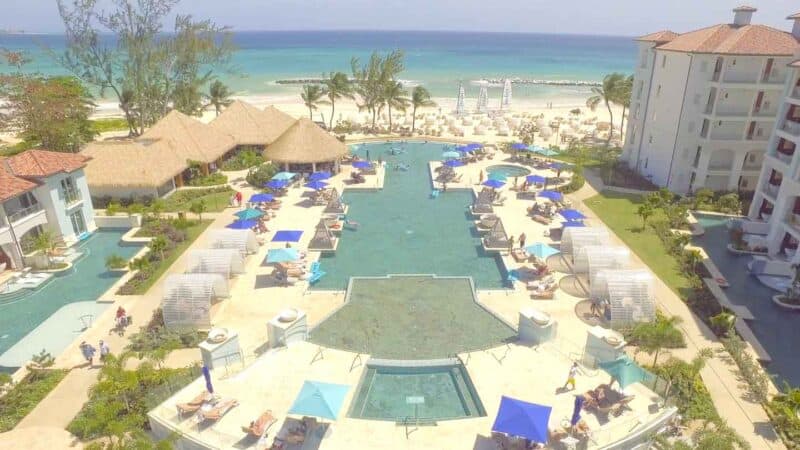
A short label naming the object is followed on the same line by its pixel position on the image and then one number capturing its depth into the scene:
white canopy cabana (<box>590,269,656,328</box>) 21.67
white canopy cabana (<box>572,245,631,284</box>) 24.34
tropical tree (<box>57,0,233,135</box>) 55.00
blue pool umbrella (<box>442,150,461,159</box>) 45.12
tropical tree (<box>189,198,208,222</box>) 32.59
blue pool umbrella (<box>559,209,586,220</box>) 30.97
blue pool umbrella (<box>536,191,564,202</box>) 34.88
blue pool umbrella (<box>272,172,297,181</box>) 38.81
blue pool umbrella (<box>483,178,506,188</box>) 36.81
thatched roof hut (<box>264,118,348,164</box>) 41.81
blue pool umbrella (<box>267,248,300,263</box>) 25.64
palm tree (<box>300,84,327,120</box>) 57.28
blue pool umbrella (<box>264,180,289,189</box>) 37.16
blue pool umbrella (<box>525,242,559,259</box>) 26.17
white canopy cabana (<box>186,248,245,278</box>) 24.28
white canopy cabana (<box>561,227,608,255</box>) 26.92
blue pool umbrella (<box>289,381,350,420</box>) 15.15
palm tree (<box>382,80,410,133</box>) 58.41
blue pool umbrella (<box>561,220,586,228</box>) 30.91
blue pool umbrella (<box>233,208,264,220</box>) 31.17
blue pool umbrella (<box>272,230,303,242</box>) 28.59
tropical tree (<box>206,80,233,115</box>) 58.47
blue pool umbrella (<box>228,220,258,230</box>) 29.84
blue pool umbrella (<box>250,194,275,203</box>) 34.81
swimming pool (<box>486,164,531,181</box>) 44.97
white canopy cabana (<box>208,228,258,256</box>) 26.80
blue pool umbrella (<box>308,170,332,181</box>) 39.50
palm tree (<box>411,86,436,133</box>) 58.41
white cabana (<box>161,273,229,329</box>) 21.55
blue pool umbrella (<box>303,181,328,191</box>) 36.72
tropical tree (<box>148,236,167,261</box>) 27.41
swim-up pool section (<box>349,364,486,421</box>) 16.95
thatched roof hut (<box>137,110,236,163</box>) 41.69
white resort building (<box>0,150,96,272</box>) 26.78
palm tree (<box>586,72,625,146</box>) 50.97
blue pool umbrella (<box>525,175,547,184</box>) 38.78
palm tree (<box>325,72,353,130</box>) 58.92
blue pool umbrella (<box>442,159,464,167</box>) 43.59
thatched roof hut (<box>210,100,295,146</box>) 48.44
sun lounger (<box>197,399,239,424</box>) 15.85
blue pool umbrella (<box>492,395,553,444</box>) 14.32
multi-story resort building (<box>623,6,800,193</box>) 34.72
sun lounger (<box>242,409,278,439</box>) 15.15
